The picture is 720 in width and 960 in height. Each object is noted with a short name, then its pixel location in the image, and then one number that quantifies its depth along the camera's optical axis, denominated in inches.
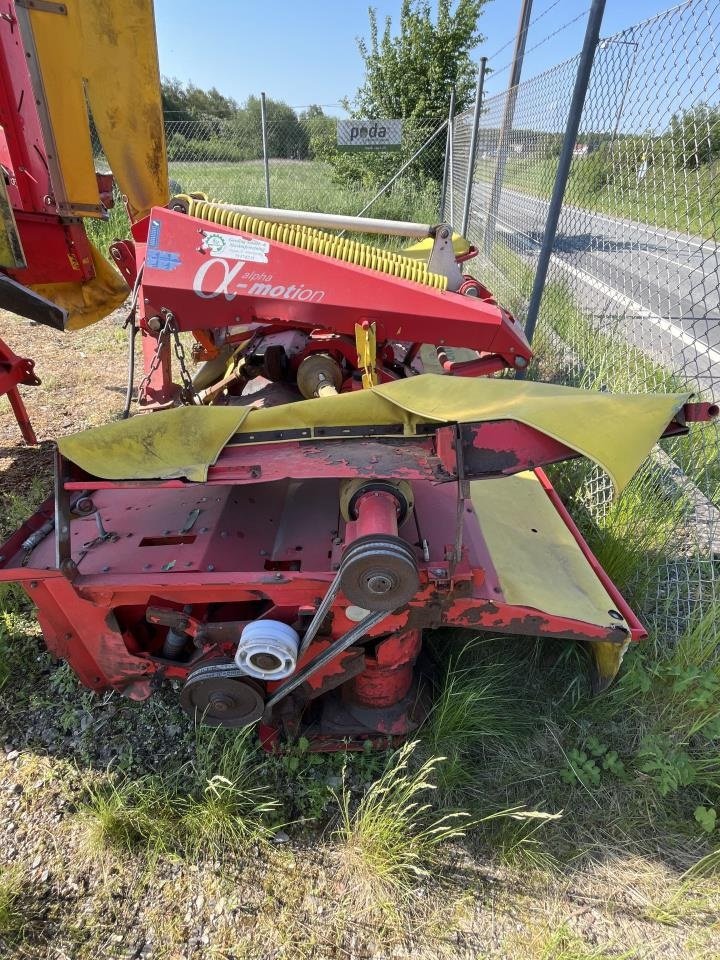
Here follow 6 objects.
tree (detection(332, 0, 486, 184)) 438.9
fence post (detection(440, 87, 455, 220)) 382.7
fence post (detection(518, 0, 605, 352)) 115.6
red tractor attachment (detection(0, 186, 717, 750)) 66.6
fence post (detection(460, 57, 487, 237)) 250.2
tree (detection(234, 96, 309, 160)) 502.6
